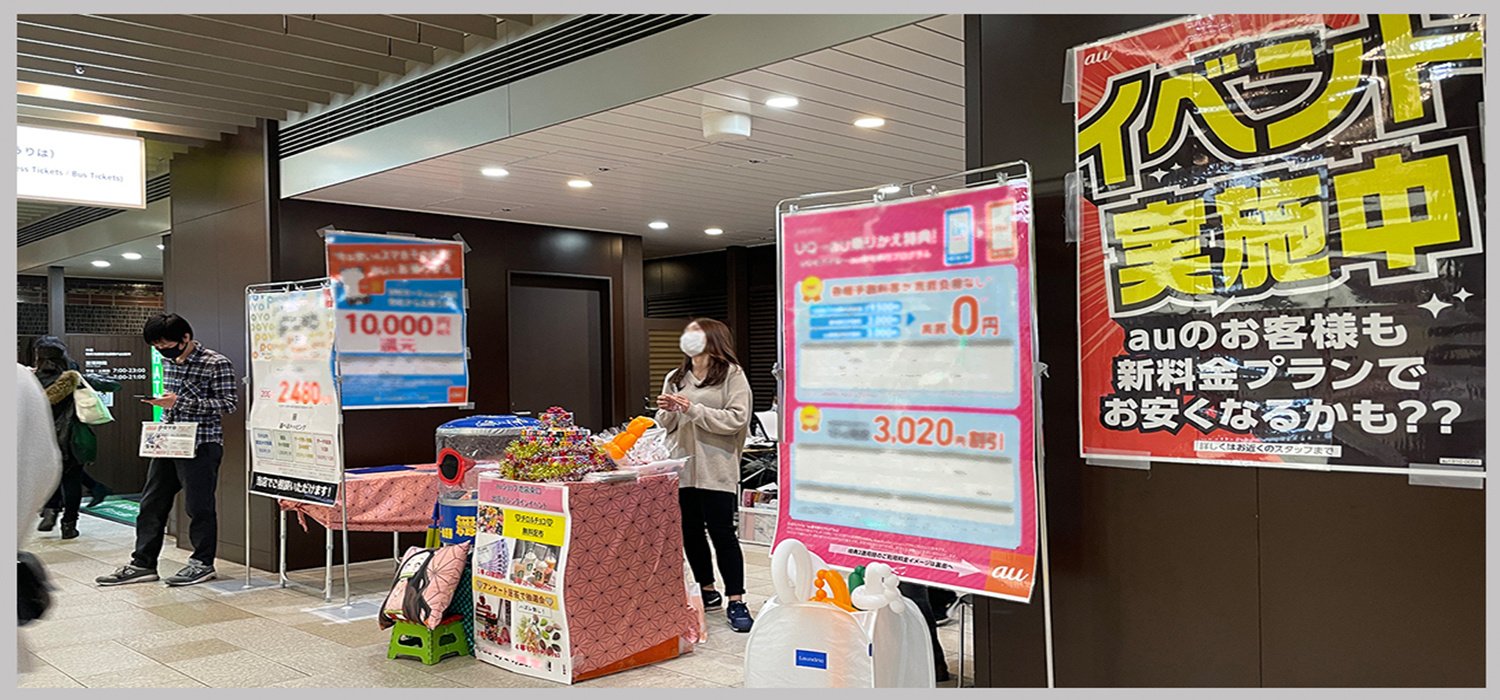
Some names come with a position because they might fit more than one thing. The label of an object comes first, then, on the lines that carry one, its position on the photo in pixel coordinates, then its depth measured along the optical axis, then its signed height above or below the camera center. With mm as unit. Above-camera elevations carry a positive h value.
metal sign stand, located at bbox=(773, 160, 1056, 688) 2801 +158
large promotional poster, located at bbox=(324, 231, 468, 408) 6609 +266
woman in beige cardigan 4906 -386
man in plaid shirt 6215 -549
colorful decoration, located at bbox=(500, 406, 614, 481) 4152 -368
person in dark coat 8164 -458
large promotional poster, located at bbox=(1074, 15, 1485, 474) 2410 +242
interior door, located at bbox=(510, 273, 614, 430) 7938 +94
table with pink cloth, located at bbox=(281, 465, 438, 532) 5773 -748
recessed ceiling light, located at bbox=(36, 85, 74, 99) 5656 +1442
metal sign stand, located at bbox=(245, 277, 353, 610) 5551 -769
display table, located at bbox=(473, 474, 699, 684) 4039 -823
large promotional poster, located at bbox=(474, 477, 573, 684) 4039 -819
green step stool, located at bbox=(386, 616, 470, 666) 4371 -1118
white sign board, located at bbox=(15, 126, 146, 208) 5703 +1085
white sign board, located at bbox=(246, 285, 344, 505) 5637 -175
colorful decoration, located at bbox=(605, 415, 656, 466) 4457 -338
